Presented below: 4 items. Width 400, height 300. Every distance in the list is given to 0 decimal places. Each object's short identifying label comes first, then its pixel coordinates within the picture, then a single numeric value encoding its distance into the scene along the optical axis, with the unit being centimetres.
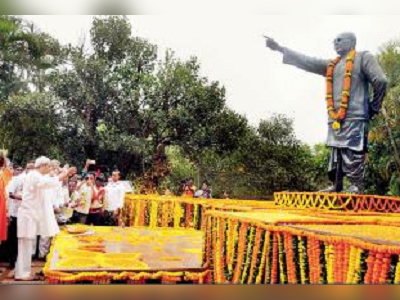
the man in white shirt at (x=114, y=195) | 656
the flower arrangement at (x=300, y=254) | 195
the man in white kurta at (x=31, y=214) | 387
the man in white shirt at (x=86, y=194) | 605
